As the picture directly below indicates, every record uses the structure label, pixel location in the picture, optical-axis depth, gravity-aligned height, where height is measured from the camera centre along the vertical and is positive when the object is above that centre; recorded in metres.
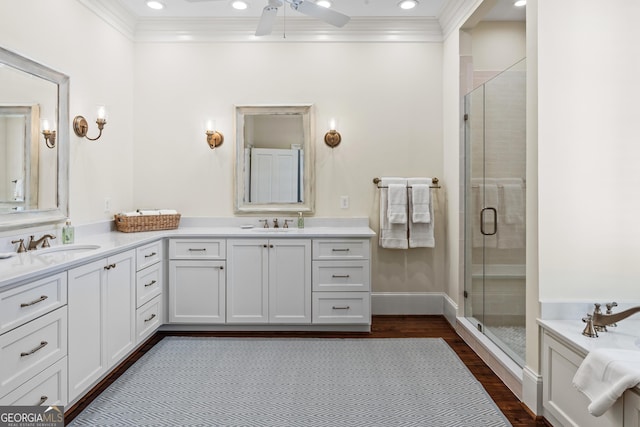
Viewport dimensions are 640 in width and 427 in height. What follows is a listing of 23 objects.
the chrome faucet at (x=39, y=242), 2.33 -0.19
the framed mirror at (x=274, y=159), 3.65 +0.49
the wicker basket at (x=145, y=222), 3.21 -0.10
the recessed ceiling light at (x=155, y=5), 3.30 +1.78
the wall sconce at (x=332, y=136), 3.64 +0.71
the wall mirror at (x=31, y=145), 2.23 +0.41
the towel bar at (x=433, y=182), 3.65 +0.28
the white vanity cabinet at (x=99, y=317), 2.02 -0.62
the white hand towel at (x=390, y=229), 3.56 -0.17
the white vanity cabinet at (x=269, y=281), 3.19 -0.58
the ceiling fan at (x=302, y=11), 2.38 +1.27
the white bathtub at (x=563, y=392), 1.63 -0.82
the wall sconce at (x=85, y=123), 2.85 +0.66
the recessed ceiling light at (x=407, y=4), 3.28 +1.78
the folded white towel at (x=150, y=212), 3.37 -0.01
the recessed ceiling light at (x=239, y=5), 3.25 +1.76
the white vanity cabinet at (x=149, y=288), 2.75 -0.58
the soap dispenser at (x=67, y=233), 2.57 -0.15
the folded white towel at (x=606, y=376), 1.40 -0.62
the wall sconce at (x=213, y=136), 3.60 +0.70
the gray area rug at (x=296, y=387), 2.01 -1.06
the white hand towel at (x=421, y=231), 3.55 -0.18
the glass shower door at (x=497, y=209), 2.40 +0.02
